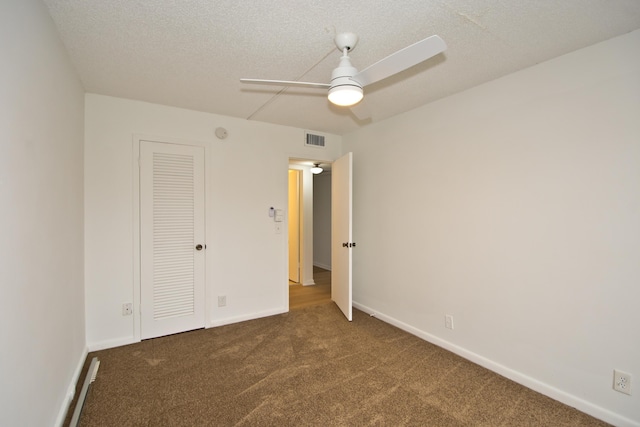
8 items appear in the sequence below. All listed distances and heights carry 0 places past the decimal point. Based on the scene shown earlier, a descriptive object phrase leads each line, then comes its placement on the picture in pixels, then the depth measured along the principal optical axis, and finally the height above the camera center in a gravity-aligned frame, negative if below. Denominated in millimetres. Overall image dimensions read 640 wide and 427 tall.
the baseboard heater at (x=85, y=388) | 1796 -1303
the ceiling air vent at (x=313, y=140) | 3941 +992
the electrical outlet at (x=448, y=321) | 2758 -1078
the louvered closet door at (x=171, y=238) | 2982 -296
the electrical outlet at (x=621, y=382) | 1775 -1080
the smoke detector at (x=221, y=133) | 3305 +908
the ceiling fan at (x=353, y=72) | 1512 +807
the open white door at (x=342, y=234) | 3479 -309
